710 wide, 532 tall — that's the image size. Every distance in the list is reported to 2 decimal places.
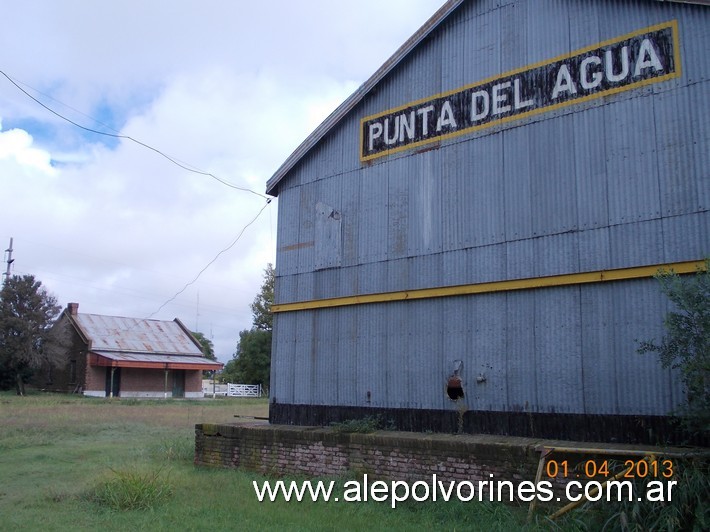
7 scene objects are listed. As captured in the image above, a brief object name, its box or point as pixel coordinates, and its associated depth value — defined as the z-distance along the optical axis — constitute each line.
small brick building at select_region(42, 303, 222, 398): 47.66
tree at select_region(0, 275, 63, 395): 45.31
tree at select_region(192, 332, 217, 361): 106.64
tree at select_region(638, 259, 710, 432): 7.77
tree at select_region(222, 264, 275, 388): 60.28
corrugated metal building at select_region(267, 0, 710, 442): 9.76
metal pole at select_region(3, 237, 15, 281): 51.44
